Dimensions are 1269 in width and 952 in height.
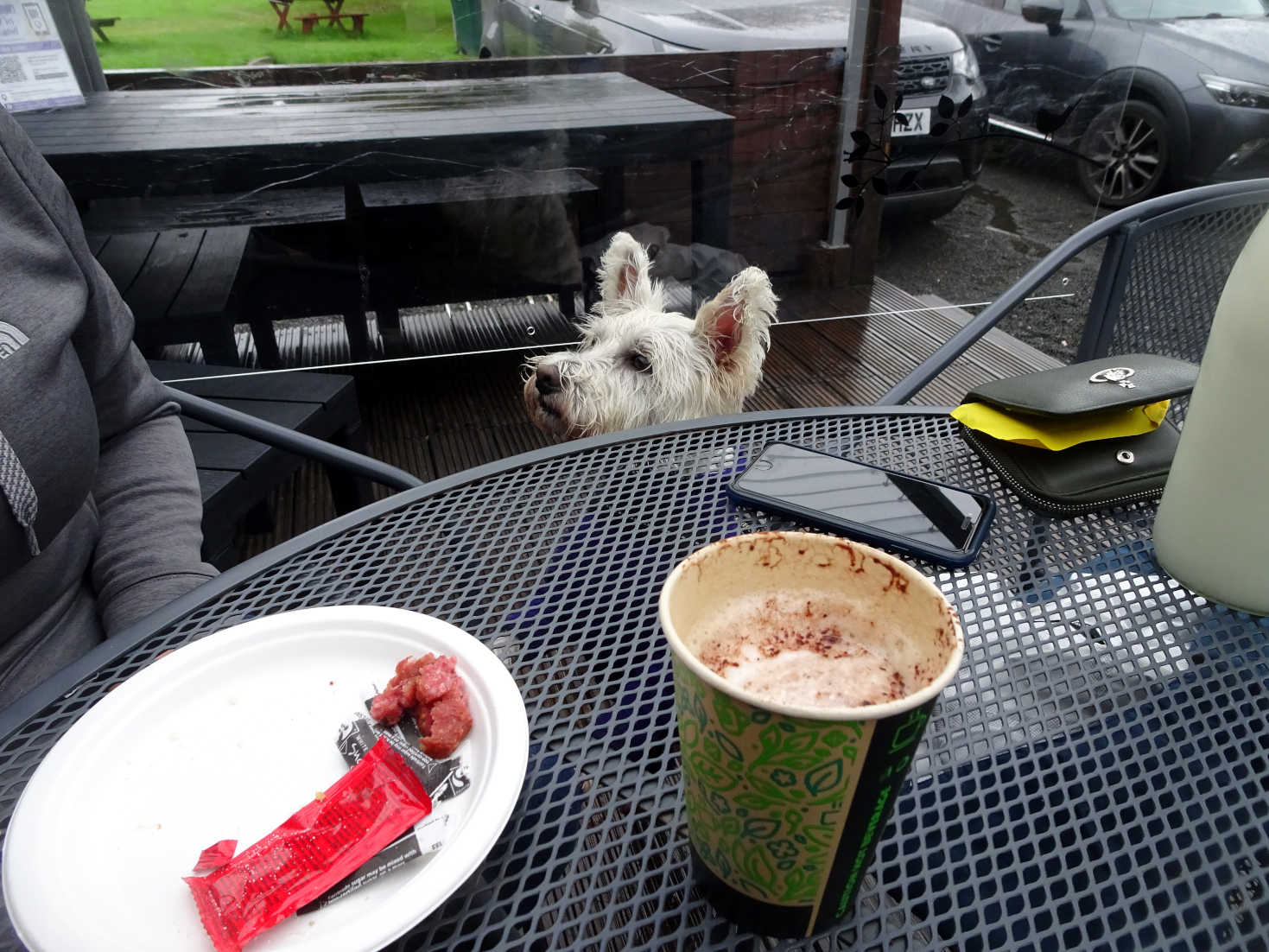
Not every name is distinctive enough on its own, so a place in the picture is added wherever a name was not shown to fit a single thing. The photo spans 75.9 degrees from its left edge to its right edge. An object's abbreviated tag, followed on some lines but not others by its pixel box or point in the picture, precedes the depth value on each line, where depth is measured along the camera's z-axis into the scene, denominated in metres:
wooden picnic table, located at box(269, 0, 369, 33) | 2.50
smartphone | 0.85
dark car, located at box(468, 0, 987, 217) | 2.88
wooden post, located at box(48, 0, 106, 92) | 2.38
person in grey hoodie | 0.95
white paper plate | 0.51
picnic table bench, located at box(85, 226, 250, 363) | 2.66
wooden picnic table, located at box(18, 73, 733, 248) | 2.40
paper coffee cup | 0.40
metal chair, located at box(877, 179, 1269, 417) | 1.60
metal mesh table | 0.54
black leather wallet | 0.89
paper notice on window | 2.30
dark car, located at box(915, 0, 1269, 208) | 3.22
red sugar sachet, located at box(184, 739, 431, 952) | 0.51
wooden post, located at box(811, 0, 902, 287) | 3.08
